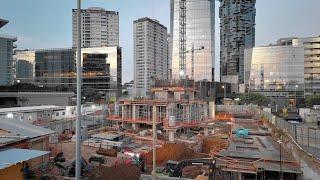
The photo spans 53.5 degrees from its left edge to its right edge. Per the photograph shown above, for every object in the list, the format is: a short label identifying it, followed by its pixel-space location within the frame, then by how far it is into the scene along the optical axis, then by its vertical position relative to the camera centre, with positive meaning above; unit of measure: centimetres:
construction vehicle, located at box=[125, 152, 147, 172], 2348 -578
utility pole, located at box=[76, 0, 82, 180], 898 -49
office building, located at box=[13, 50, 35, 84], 15123 +927
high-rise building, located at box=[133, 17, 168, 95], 19412 +323
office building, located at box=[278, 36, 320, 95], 11638 +775
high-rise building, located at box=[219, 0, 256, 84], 17425 +350
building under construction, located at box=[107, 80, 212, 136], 4262 -352
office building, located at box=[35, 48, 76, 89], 13850 +773
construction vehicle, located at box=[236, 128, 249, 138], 3433 -527
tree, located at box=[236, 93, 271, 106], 9650 -456
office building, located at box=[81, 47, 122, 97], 13838 +727
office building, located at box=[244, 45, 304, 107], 11744 +508
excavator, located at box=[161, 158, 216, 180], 2173 -555
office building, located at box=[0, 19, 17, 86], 9556 +861
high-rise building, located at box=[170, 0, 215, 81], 14800 +2334
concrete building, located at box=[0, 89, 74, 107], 6766 -295
